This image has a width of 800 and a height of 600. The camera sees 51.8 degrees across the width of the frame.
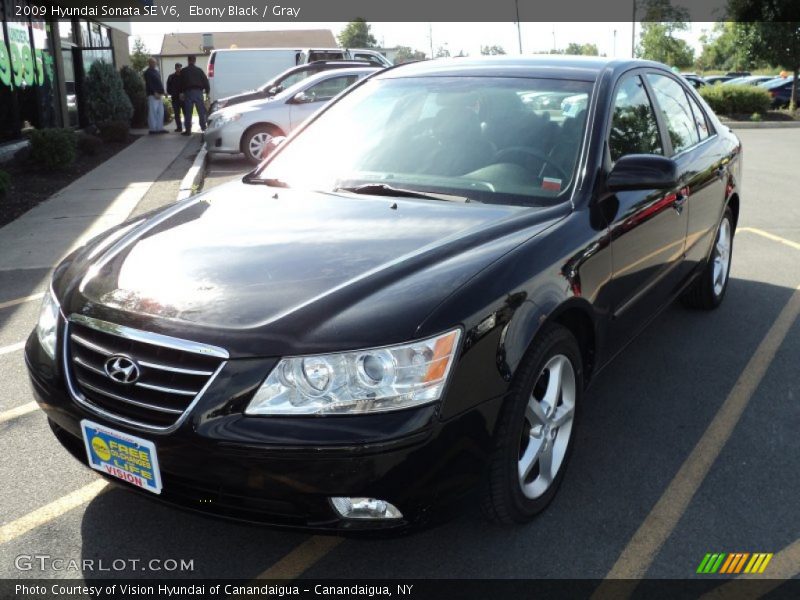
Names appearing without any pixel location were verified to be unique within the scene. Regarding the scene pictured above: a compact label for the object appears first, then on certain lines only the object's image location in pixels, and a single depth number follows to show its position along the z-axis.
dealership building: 14.35
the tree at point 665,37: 60.70
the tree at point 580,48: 108.88
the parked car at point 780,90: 35.22
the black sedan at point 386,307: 2.44
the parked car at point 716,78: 45.25
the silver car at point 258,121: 13.69
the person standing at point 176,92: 18.86
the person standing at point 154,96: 20.08
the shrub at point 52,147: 12.70
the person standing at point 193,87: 18.39
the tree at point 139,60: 37.25
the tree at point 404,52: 86.70
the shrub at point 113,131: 17.72
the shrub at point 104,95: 19.55
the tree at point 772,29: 29.23
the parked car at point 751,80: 40.66
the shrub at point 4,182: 9.96
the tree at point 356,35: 94.25
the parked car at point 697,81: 33.66
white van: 22.55
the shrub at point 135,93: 23.39
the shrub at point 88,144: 15.21
